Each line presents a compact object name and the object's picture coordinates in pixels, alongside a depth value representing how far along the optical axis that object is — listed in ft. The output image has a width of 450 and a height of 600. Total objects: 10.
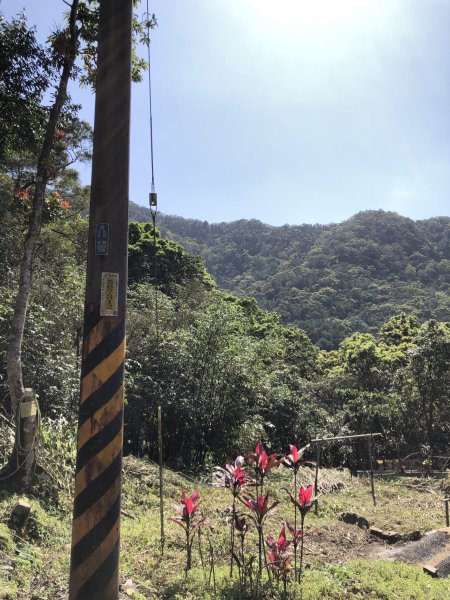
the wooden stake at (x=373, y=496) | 32.42
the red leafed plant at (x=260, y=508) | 13.52
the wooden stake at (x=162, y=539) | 16.44
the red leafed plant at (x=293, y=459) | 15.81
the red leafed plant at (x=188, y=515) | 14.43
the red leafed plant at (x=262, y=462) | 15.05
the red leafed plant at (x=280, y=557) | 12.48
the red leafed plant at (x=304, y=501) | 14.20
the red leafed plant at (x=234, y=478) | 14.55
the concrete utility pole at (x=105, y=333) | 7.22
